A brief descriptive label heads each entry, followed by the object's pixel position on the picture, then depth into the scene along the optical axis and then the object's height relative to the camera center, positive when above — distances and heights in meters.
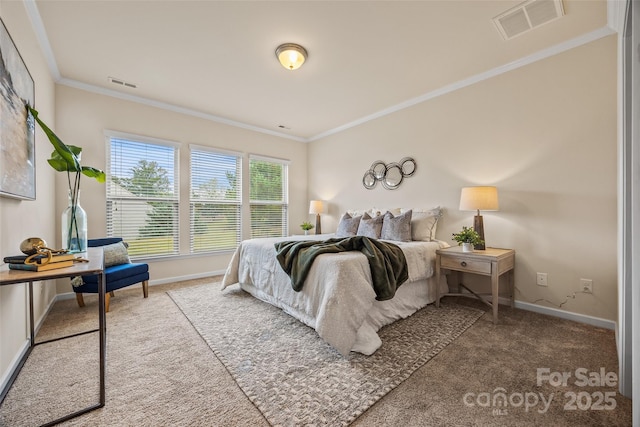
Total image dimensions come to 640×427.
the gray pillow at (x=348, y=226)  3.89 -0.20
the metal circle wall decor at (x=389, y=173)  3.93 +0.64
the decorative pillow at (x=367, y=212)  4.02 +0.01
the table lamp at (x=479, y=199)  2.78 +0.13
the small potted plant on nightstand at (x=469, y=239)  2.79 -0.30
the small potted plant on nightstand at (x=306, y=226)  5.17 -0.26
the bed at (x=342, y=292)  1.98 -0.75
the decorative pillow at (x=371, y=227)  3.54 -0.20
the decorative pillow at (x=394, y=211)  3.78 +0.02
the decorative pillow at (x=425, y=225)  3.30 -0.17
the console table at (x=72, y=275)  1.22 -0.30
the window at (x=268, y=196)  5.01 +0.35
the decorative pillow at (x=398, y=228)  3.28 -0.20
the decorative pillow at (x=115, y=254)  3.09 -0.48
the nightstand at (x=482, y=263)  2.50 -0.53
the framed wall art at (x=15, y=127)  1.58 +0.62
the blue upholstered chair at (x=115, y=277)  2.79 -0.71
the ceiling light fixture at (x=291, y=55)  2.60 +1.62
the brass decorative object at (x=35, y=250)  1.40 -0.19
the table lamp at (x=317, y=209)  5.13 +0.08
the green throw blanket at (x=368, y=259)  2.22 -0.43
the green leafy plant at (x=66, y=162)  1.96 +0.43
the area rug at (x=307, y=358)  1.44 -1.06
